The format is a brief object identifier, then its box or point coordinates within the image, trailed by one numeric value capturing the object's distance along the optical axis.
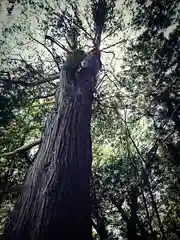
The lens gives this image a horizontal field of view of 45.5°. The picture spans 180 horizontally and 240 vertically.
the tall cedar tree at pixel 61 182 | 1.69
